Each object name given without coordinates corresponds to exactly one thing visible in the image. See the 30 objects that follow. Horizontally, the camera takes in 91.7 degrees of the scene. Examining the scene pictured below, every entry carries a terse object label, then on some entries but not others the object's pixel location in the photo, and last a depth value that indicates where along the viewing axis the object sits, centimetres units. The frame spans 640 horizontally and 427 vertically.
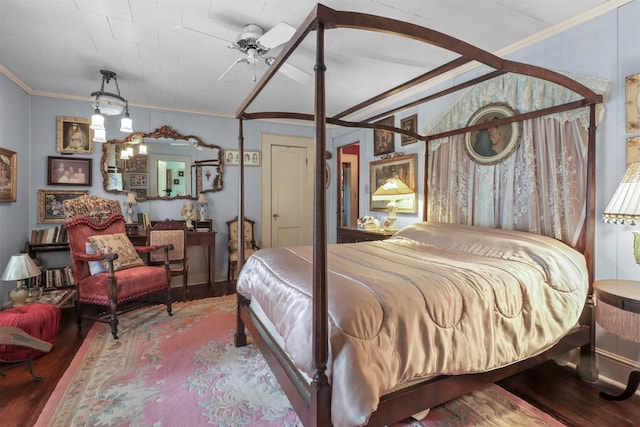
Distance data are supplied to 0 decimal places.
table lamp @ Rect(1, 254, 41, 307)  263
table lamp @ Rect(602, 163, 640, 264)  162
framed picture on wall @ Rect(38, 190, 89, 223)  370
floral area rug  166
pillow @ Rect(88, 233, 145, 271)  295
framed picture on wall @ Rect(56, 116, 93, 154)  379
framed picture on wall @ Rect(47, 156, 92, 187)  376
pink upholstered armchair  273
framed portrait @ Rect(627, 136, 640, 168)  194
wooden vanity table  382
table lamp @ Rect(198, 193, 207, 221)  441
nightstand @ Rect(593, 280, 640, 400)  159
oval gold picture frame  260
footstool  209
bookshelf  345
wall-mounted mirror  409
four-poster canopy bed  118
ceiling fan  196
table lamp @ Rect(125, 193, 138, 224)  402
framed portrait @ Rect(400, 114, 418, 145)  368
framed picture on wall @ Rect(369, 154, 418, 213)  368
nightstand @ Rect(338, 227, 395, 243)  349
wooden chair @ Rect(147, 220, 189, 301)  370
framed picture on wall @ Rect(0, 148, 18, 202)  301
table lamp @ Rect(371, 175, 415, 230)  364
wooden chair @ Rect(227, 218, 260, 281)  456
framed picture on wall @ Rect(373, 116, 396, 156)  406
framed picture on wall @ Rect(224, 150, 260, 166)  468
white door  496
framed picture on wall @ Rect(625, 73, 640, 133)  194
